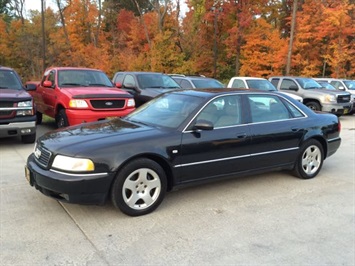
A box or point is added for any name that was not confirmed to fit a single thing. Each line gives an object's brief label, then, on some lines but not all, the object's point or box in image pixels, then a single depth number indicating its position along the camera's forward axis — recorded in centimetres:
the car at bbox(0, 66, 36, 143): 716
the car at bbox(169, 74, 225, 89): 1300
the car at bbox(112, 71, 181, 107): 1082
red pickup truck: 800
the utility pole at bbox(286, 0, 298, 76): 2321
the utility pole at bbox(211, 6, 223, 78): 3359
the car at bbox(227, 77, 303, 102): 1325
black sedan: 381
